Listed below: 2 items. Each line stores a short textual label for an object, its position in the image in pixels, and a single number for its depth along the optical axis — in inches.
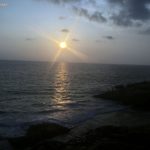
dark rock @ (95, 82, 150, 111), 1766.7
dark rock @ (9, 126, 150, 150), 743.7
